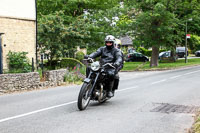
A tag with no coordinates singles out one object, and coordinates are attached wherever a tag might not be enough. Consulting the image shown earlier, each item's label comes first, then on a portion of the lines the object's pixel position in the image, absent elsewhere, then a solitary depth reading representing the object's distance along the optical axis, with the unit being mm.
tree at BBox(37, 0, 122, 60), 20328
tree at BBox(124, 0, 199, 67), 27547
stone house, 17469
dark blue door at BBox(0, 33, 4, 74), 15936
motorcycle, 7207
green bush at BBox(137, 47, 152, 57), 59594
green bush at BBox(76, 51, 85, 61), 22109
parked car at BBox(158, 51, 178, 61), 42641
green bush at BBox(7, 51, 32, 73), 16547
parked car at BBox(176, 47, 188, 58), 55094
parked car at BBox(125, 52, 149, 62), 46912
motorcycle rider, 8141
